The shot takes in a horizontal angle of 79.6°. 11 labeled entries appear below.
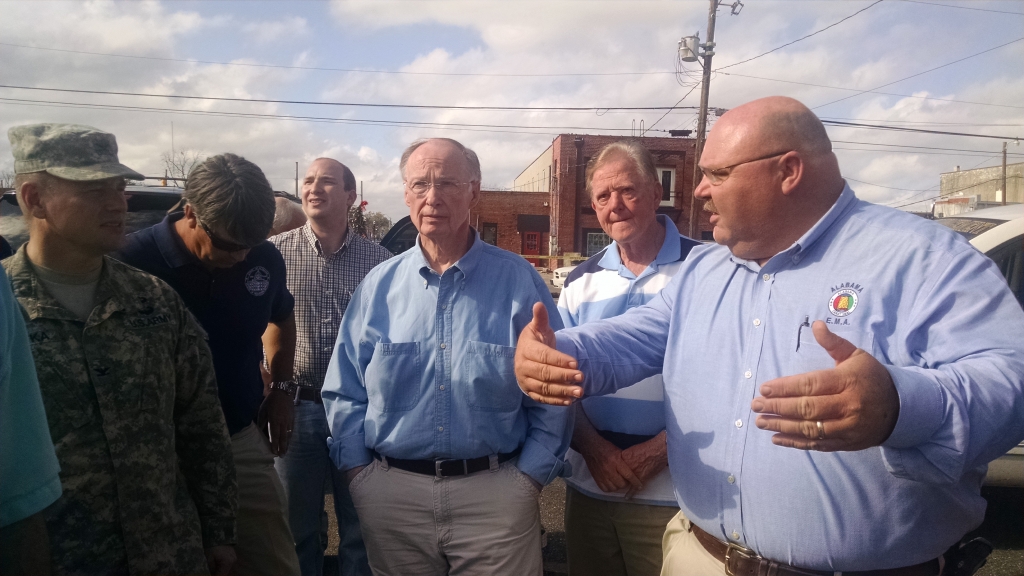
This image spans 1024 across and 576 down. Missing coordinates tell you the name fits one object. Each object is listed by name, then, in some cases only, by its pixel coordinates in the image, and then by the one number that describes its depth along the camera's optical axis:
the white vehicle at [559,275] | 19.10
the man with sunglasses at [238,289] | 2.48
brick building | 34.41
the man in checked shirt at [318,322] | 3.28
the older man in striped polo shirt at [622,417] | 2.45
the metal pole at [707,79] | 18.64
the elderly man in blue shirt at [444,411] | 2.32
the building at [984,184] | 38.00
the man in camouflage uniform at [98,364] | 1.77
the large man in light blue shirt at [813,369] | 1.33
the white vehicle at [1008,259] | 3.48
